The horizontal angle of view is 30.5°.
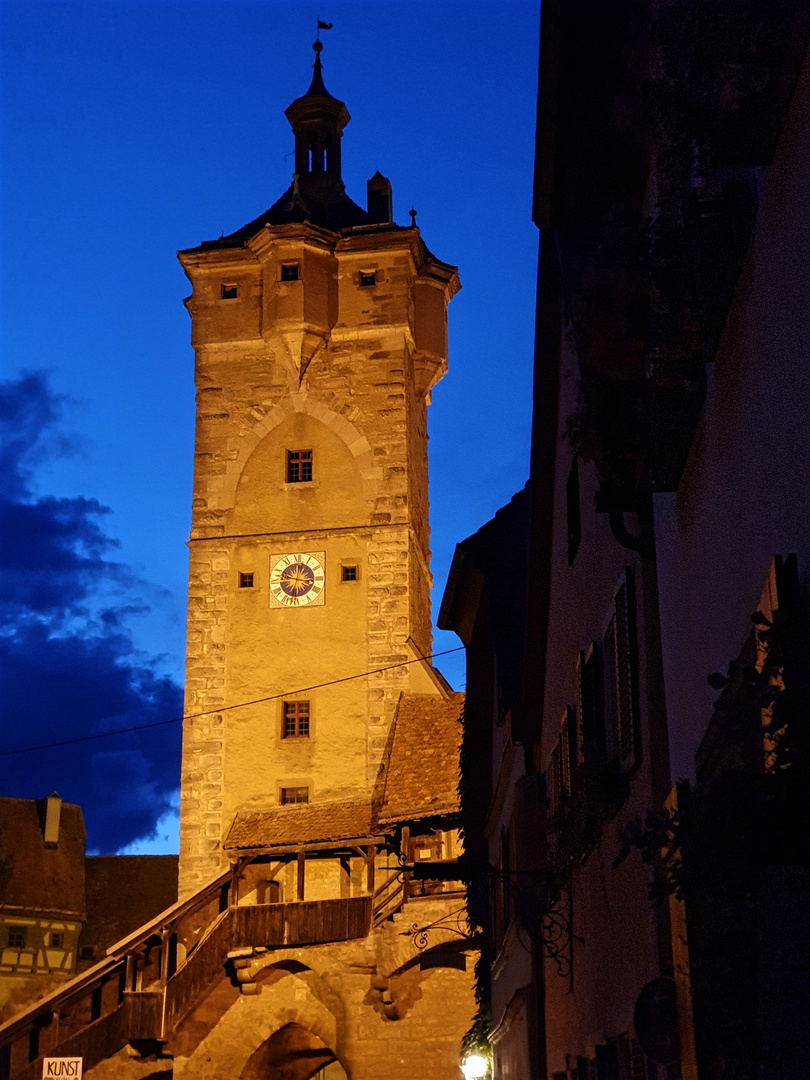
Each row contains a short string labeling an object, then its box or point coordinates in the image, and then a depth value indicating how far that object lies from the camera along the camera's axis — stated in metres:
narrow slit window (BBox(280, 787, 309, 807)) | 29.55
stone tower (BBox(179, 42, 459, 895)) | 30.01
